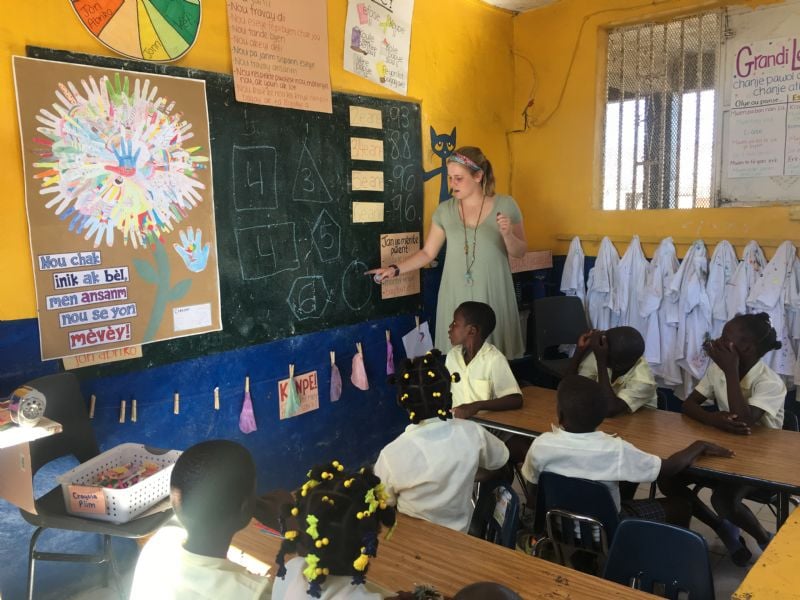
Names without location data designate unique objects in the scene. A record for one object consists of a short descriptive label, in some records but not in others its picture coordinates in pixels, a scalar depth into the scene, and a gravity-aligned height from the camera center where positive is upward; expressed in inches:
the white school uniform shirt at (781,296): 140.7 -21.0
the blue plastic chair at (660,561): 60.8 -35.0
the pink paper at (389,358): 149.9 -35.3
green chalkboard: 113.1 -1.1
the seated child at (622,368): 106.7 -28.5
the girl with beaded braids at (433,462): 72.6 -29.3
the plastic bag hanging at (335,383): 136.6 -37.3
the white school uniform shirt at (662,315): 158.7 -27.9
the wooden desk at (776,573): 53.2 -32.6
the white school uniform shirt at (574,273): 174.6 -18.9
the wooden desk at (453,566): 55.1 -33.2
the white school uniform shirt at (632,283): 164.1 -20.6
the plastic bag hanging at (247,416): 119.3 -38.4
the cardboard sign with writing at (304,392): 127.3 -37.5
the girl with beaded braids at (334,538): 44.9 -23.4
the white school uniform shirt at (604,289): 168.7 -22.6
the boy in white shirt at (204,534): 47.8 -25.4
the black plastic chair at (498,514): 70.5 -36.8
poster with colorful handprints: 90.7 +1.3
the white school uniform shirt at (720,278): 150.3 -17.9
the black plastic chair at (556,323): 161.2 -30.5
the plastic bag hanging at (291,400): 128.1 -38.4
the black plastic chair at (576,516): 74.4 -36.9
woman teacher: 133.9 -8.9
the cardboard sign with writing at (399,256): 147.6 -11.3
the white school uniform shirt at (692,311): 152.9 -26.4
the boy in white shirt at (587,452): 79.0 -31.1
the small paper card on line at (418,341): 154.4 -32.7
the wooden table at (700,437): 81.2 -34.5
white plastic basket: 74.0 -32.6
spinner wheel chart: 94.7 +29.2
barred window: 157.5 +23.1
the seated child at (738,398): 96.6 -30.7
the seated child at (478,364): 110.3 -27.6
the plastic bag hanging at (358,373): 140.7 -36.4
